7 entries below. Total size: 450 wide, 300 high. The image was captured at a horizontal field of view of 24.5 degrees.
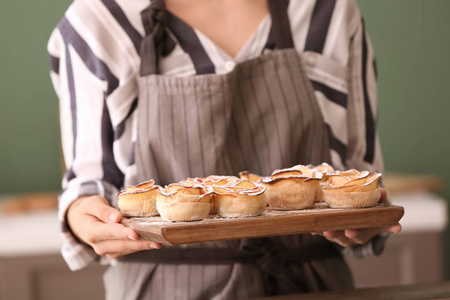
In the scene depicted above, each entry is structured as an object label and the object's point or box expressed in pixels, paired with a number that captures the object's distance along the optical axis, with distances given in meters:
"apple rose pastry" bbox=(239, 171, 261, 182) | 1.41
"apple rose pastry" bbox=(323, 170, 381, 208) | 1.30
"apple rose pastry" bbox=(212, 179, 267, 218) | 1.26
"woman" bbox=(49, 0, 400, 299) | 1.51
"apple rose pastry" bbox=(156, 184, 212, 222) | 1.25
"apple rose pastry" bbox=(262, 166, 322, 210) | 1.33
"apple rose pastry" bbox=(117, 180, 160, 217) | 1.34
